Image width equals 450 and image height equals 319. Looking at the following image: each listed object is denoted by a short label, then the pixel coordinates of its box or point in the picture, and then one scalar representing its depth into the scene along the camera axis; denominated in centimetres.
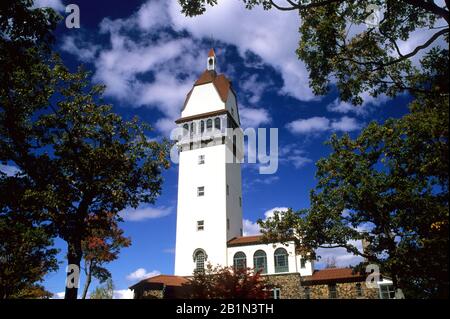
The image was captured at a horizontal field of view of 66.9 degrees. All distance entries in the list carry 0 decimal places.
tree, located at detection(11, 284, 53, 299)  2038
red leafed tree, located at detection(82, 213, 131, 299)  3931
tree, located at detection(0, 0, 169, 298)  1977
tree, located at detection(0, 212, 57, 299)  1828
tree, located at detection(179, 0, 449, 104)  1244
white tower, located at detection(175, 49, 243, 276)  4250
